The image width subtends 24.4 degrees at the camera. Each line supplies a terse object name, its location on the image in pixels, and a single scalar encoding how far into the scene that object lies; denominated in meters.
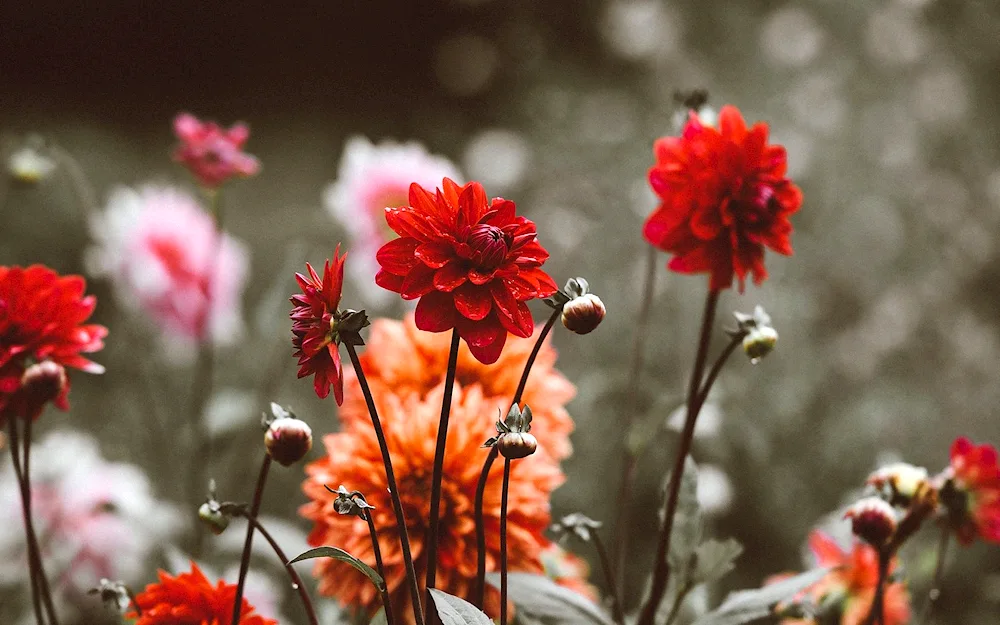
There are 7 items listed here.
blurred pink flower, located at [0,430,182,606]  1.52
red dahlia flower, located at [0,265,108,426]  1.17
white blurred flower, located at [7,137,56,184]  1.50
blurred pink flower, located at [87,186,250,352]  1.73
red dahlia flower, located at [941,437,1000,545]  1.29
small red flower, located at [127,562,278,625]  1.17
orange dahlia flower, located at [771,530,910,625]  1.34
